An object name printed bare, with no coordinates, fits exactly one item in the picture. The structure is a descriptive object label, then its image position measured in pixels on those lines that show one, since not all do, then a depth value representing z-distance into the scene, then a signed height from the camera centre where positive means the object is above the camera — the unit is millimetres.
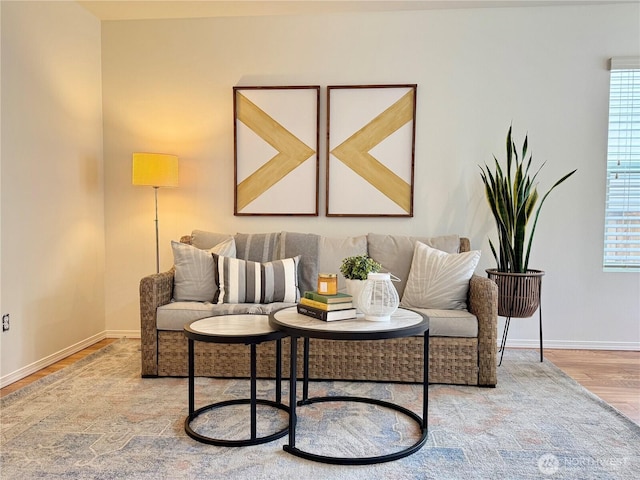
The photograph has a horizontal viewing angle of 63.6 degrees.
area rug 1997 -996
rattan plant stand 3352 -509
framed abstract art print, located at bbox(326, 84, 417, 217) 3893 +500
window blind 3797 +306
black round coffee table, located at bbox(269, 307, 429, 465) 2055 -485
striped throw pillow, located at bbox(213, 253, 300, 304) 3283 -450
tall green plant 3438 +21
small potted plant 2359 -269
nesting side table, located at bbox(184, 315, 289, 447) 2211 -557
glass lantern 2223 -369
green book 2240 -374
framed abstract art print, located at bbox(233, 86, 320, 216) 3953 +484
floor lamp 3656 +291
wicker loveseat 2982 -809
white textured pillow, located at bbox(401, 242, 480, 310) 3182 -416
